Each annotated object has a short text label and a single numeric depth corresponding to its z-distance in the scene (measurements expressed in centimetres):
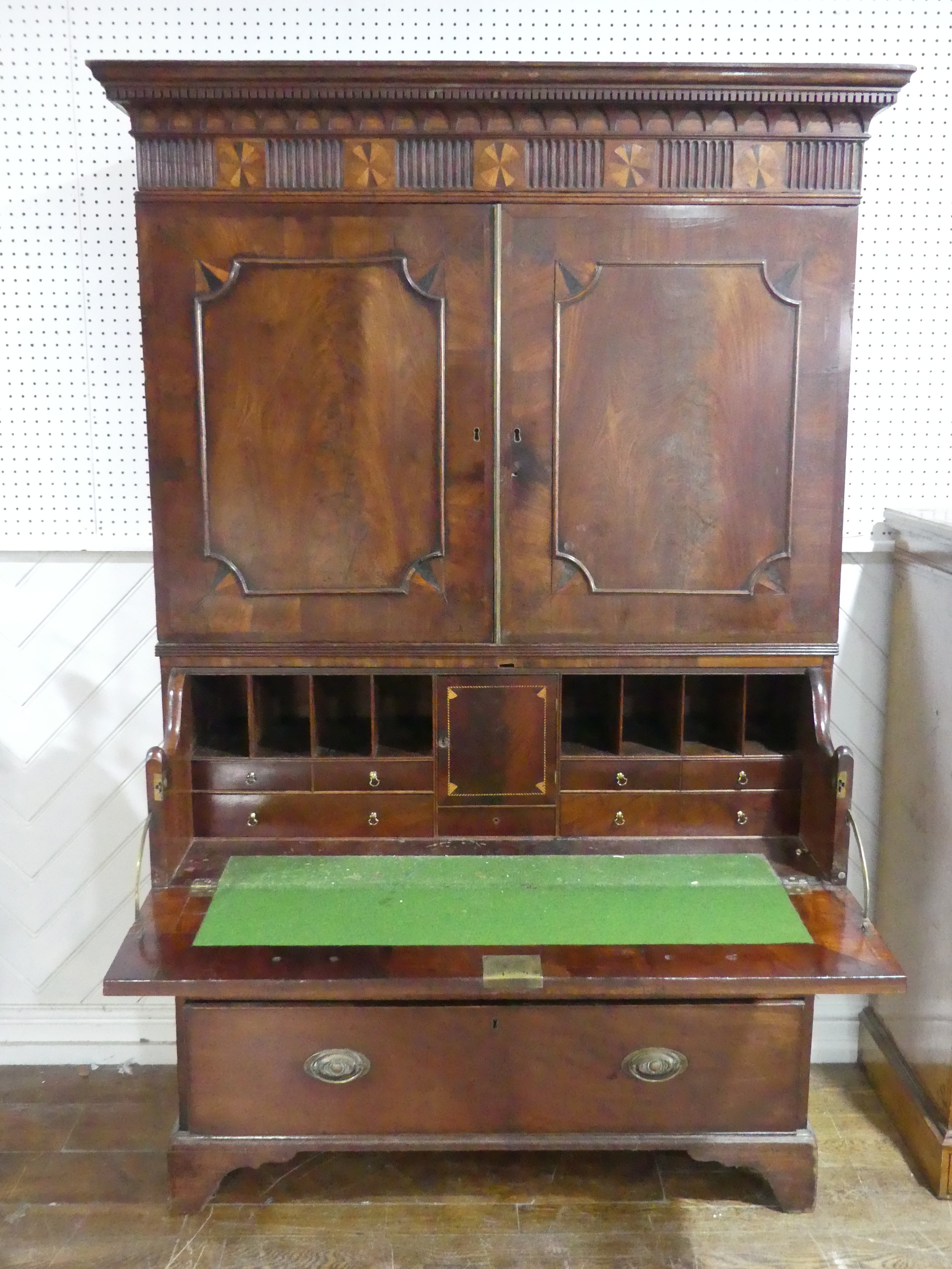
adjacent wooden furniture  253
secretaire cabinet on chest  216
